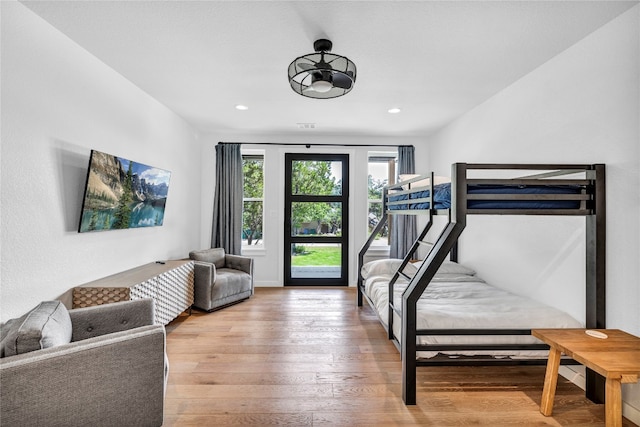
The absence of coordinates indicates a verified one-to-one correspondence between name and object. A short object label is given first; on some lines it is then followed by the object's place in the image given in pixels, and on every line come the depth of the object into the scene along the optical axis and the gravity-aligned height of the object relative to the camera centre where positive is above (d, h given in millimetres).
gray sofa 1337 -775
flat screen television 2467 +180
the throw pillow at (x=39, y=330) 1446 -603
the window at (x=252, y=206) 5238 +136
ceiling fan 2154 +1021
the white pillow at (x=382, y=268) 3875 -677
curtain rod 5078 +1169
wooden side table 1490 -737
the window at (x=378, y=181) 5258 +589
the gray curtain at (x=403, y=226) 5004 -184
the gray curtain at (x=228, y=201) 4902 +206
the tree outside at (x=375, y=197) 5251 +304
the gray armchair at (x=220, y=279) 3764 -846
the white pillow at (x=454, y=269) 3639 -654
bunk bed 1965 -453
